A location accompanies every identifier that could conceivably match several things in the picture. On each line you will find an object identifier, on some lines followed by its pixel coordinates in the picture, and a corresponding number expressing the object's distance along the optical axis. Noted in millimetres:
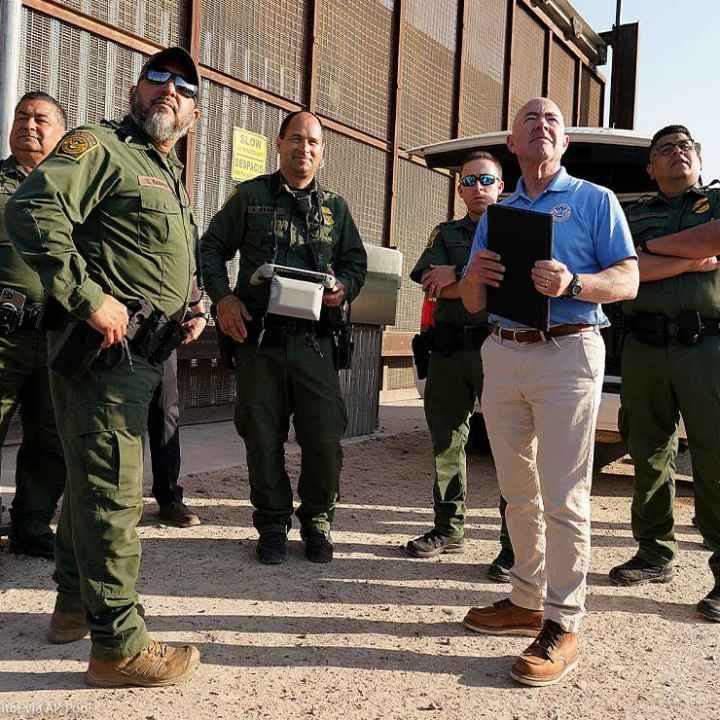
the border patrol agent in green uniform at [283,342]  3980
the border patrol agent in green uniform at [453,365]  4090
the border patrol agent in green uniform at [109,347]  2523
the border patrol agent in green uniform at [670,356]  3645
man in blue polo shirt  2852
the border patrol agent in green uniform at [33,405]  3738
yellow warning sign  7680
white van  5145
